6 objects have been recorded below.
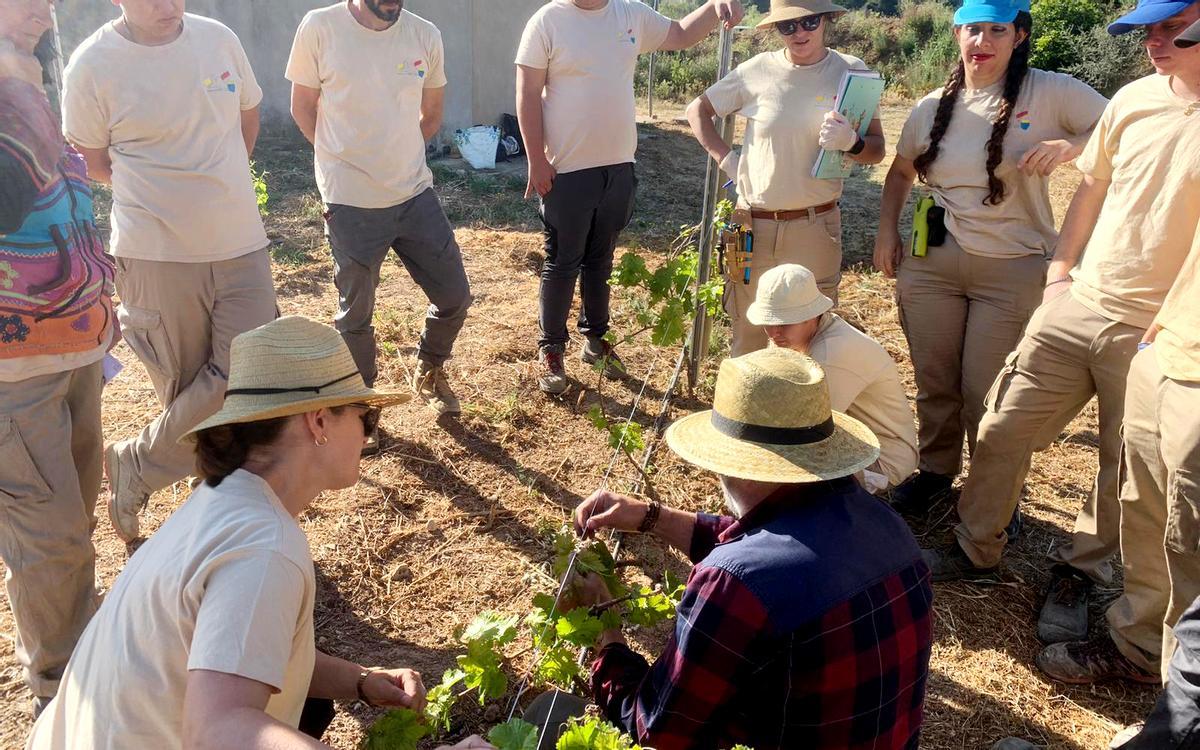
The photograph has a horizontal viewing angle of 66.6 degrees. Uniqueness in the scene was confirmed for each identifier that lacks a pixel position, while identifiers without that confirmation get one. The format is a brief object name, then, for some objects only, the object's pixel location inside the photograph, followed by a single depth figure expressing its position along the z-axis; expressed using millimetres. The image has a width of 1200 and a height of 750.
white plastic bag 10320
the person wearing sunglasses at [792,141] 4008
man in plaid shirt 1817
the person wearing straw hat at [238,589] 1472
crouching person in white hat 3023
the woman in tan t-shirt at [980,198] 3510
